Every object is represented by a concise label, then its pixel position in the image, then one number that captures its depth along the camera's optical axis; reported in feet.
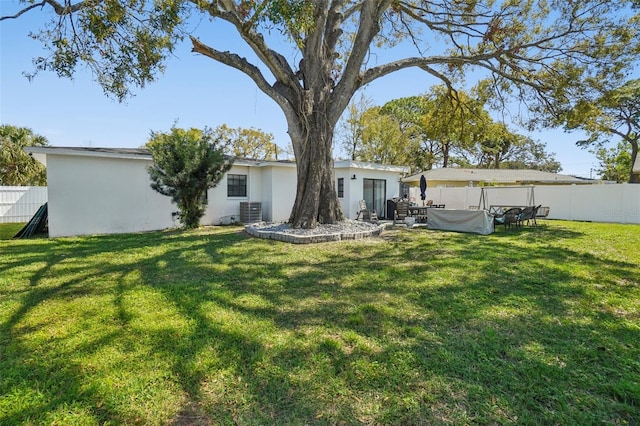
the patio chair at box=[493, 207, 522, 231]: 34.81
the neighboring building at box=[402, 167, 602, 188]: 77.71
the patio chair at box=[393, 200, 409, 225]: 41.22
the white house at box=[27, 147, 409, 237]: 31.45
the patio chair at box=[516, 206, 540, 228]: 36.45
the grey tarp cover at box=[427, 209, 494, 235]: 32.86
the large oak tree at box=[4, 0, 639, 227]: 20.63
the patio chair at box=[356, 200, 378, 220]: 42.29
